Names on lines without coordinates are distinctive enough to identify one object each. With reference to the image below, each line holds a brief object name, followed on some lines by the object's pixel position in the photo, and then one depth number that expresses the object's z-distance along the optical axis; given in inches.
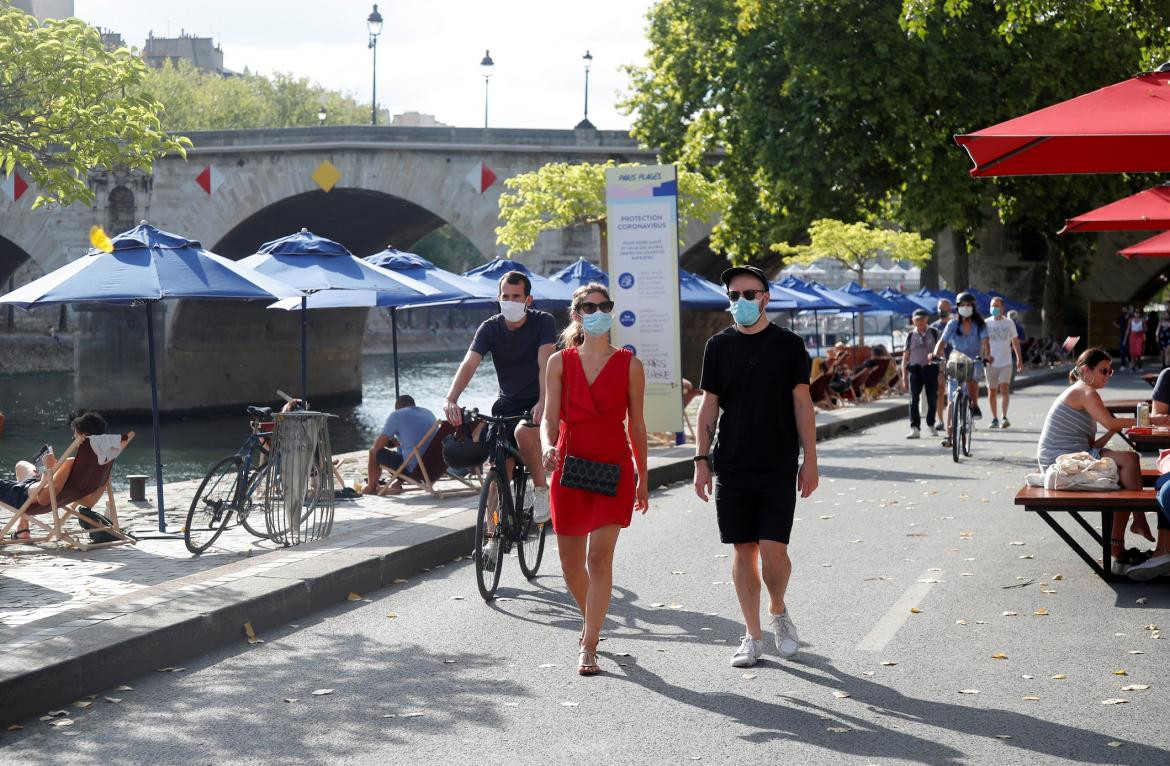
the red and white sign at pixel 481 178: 3289.9
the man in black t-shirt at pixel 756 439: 506.9
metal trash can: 778.8
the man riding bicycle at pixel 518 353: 675.4
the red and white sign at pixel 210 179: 3499.0
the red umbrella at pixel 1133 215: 915.4
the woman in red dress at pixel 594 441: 505.0
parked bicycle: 781.9
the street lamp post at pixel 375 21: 3897.6
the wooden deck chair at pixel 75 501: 775.1
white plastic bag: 659.4
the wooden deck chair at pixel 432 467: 1019.3
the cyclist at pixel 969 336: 1371.8
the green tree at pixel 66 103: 1019.3
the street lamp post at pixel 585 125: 3221.7
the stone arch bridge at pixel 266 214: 3277.6
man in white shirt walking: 1568.7
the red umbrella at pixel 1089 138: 597.0
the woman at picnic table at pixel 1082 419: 722.8
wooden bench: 636.1
